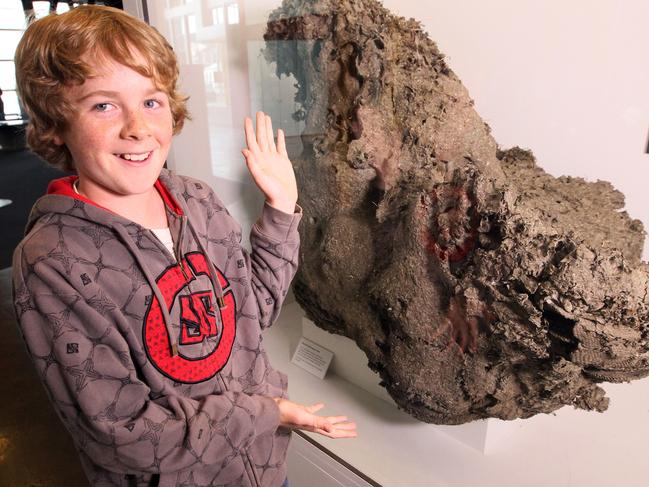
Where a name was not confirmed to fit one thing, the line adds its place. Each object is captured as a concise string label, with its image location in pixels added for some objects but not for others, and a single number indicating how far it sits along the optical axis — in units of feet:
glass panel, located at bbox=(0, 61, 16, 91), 4.43
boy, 2.30
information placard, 5.29
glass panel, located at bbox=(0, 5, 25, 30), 4.51
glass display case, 3.93
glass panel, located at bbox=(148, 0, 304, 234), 5.16
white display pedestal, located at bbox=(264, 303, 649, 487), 3.99
